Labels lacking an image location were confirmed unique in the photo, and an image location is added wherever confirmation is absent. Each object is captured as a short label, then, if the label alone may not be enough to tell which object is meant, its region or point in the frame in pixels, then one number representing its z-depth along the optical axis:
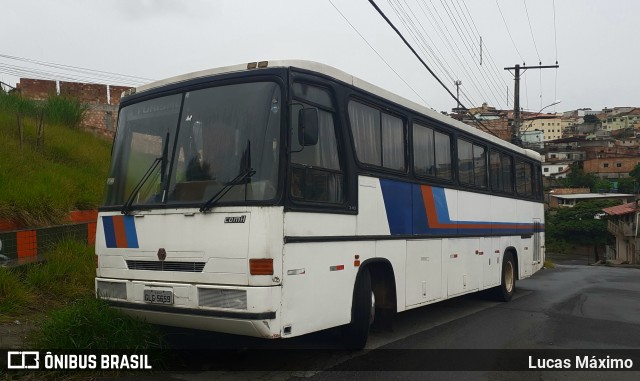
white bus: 5.47
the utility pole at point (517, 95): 33.91
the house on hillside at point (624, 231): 50.22
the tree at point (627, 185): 75.37
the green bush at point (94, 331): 5.78
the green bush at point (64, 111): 16.31
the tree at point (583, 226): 57.09
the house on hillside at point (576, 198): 64.69
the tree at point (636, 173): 76.46
